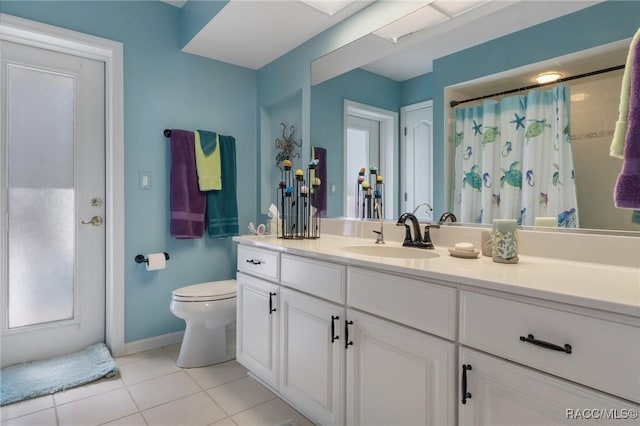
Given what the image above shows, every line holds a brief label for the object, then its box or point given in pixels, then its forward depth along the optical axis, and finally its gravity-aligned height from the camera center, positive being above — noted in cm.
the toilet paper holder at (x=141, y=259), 236 -32
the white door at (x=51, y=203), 208 +5
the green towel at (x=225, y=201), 263 +8
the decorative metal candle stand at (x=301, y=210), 209 +1
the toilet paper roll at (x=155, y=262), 235 -34
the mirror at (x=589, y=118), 117 +34
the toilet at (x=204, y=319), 210 -67
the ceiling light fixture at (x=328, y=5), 196 +118
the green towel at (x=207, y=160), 255 +38
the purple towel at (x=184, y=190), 246 +15
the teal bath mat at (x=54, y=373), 180 -92
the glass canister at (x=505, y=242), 118 -10
